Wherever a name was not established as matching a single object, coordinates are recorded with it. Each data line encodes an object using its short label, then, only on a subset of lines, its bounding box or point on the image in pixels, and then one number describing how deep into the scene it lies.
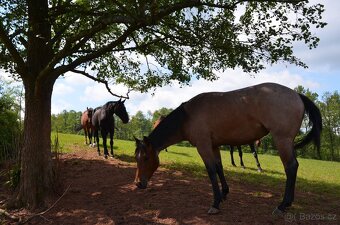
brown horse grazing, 6.65
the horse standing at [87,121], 19.09
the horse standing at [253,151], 14.61
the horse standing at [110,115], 15.05
